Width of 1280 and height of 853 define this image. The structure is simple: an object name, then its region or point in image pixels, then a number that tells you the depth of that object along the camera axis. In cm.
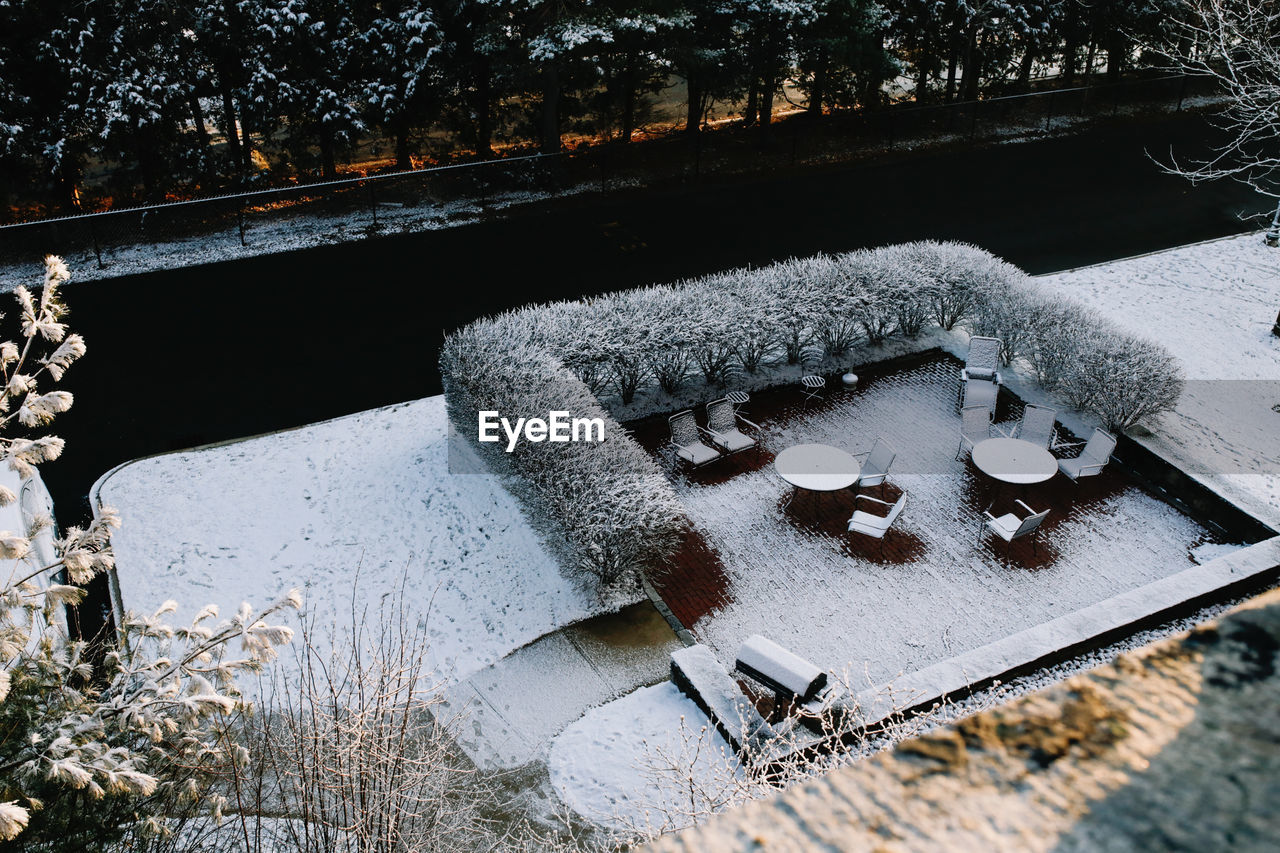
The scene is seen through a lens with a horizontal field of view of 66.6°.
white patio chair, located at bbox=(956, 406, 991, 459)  1270
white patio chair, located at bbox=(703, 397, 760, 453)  1274
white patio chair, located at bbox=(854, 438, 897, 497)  1179
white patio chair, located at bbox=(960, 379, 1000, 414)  1346
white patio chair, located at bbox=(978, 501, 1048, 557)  1066
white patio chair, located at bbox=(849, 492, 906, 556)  1112
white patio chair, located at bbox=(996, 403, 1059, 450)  1255
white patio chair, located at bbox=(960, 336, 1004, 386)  1399
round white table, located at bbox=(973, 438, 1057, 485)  1163
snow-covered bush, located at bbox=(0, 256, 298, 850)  527
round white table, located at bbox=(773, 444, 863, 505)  1152
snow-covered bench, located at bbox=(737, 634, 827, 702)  842
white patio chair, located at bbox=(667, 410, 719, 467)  1242
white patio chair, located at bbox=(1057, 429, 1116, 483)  1190
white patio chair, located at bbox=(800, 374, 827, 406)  1400
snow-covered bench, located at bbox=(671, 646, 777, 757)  838
